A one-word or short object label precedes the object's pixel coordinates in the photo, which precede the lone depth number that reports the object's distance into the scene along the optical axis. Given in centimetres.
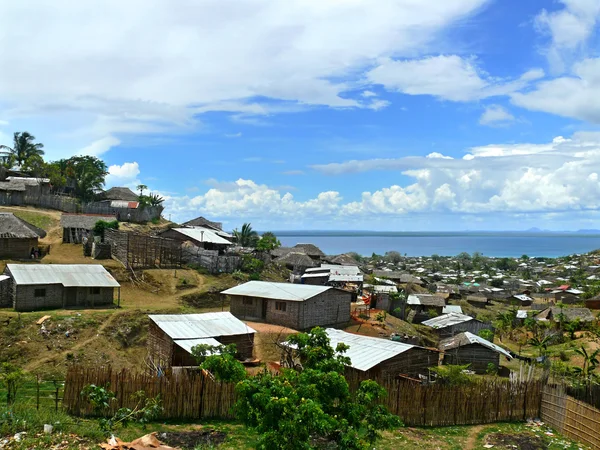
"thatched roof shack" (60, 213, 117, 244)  4012
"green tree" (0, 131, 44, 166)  6400
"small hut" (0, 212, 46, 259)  3306
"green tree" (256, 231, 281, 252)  5100
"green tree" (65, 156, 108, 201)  5531
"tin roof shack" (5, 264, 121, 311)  2573
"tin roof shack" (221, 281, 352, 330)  2856
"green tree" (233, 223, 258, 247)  5517
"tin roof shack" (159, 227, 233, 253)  4516
